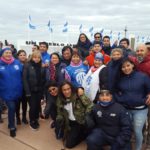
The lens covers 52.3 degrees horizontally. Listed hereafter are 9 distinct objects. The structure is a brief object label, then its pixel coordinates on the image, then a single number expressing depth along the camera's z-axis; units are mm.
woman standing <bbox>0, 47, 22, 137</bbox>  2922
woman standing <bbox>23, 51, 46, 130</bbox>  3008
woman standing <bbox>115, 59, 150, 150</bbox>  2307
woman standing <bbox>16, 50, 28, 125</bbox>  3207
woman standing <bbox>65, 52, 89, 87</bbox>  2862
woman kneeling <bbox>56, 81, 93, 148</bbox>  2614
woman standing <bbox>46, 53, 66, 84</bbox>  3059
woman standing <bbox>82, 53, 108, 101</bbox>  2630
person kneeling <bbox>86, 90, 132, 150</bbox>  2255
